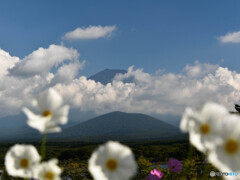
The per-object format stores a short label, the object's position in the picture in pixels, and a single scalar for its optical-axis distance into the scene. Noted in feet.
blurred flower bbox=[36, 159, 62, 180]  3.13
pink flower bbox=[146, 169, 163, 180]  6.71
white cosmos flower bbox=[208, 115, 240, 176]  2.51
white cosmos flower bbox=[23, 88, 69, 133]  2.91
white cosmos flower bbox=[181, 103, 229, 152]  2.67
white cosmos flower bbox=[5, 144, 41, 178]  3.24
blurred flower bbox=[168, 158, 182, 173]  6.68
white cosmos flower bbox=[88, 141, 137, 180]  2.86
